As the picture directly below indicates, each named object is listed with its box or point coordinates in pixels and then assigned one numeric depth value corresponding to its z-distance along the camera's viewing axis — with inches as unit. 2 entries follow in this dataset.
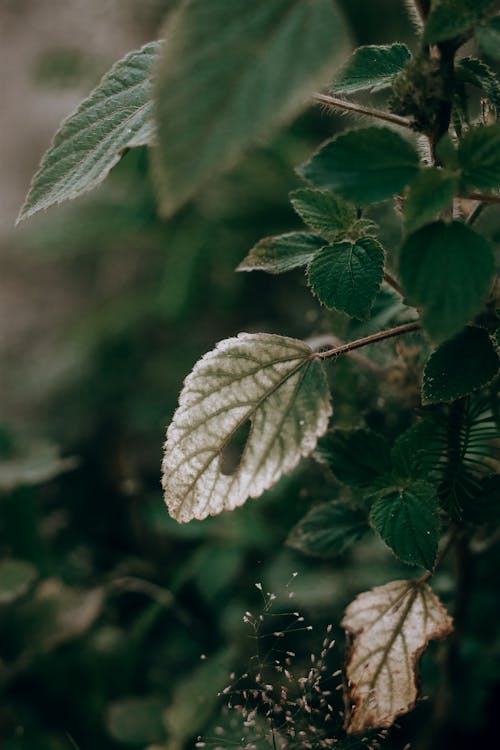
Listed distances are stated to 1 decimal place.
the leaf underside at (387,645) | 21.6
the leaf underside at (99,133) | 21.4
